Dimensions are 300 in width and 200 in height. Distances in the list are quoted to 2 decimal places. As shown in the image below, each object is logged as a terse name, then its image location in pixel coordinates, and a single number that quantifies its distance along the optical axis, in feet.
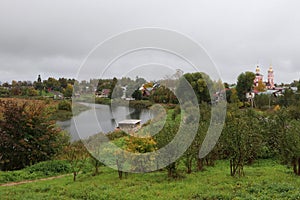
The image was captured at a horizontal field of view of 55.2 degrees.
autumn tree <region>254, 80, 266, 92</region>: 154.03
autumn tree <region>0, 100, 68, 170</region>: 39.04
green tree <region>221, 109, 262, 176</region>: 26.66
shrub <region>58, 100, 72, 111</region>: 105.29
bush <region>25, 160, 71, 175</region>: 35.51
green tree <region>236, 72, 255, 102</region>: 130.62
